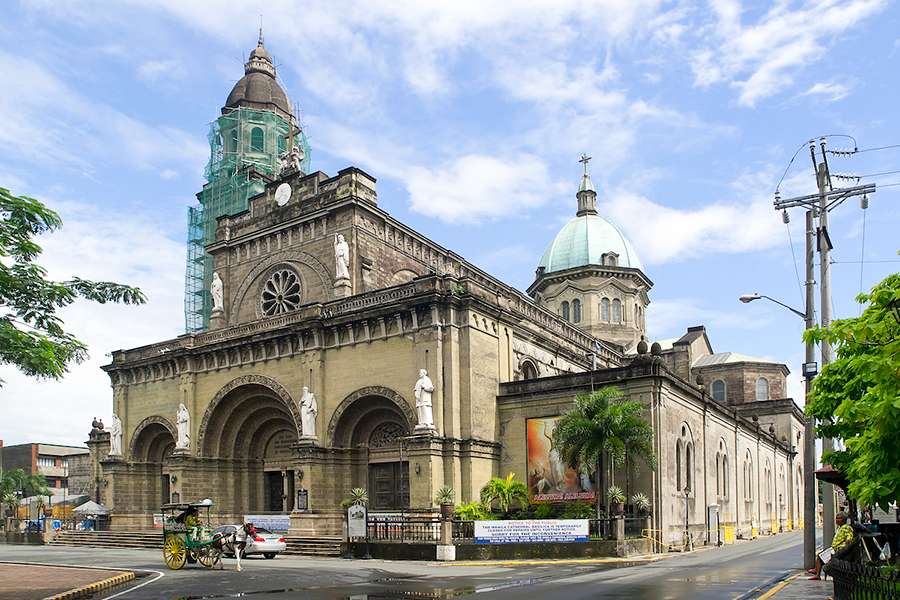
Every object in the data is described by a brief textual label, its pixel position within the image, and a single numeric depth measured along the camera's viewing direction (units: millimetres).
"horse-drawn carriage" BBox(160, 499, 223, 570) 26969
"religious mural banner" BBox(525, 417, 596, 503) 37531
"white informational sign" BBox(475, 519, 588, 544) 31266
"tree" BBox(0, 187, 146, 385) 16172
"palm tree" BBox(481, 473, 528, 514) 36344
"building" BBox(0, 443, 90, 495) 96562
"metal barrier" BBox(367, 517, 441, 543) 33138
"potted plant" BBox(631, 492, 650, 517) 34594
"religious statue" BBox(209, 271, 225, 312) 50438
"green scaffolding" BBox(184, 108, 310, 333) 61188
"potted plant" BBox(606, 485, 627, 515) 33406
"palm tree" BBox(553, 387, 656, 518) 33000
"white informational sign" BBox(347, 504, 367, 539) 33594
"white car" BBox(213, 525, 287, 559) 32938
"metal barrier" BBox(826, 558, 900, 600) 11430
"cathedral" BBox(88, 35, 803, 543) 38062
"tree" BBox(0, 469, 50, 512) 71762
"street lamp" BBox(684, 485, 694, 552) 37372
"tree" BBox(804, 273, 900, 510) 10562
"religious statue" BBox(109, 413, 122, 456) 51031
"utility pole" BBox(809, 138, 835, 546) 23484
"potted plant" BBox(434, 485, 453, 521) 31505
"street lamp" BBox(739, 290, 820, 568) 23547
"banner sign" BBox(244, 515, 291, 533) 39344
